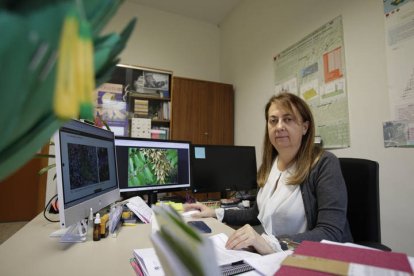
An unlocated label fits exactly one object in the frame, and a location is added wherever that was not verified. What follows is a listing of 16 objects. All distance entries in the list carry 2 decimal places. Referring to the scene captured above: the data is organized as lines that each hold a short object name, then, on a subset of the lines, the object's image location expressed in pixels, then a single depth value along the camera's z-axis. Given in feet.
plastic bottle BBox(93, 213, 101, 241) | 2.91
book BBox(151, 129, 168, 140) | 9.99
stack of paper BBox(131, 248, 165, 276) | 1.89
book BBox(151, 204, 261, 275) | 0.81
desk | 2.05
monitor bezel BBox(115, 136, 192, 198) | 4.87
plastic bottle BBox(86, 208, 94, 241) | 3.04
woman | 3.20
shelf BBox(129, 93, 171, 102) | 9.91
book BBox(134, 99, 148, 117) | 9.91
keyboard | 5.69
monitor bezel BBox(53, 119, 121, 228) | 2.38
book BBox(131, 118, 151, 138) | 9.69
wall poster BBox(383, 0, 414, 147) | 4.59
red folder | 1.56
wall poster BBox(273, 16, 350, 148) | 6.03
